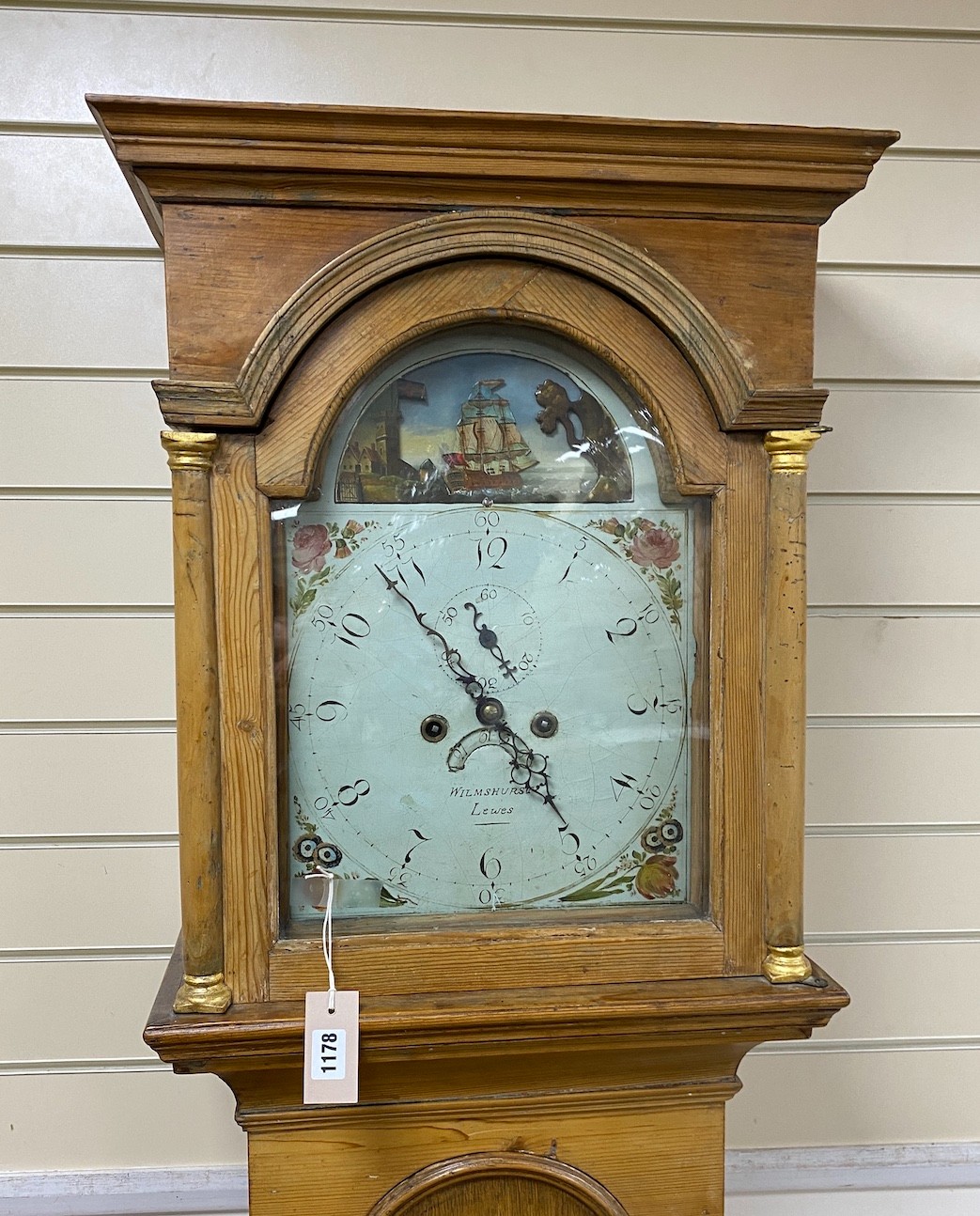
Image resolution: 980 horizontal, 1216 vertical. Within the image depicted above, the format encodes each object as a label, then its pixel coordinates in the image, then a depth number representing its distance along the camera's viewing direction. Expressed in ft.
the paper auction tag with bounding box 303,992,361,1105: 3.16
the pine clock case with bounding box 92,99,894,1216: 3.06
